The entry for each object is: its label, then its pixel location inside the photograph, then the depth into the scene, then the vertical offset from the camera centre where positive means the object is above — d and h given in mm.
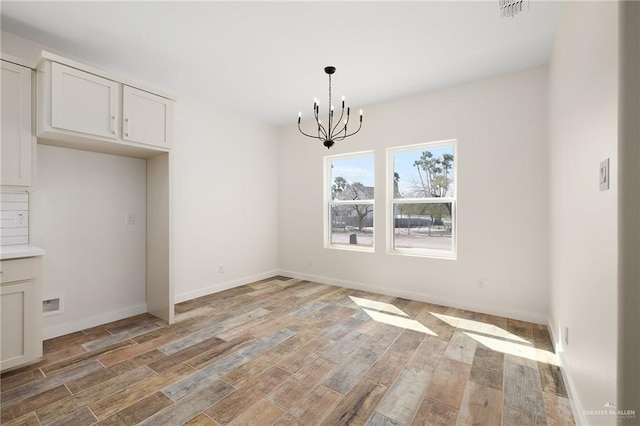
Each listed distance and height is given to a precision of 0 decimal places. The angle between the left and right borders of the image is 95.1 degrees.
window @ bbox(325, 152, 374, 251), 4609 +209
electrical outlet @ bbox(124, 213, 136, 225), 3415 -57
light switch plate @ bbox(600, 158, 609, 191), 1203 +164
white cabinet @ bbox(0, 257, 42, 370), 2127 -735
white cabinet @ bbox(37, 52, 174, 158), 2412 +946
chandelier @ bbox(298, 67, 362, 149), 4641 +1403
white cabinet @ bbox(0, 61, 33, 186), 2324 +717
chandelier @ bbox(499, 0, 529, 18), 2076 +1525
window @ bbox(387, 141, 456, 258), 3846 +208
